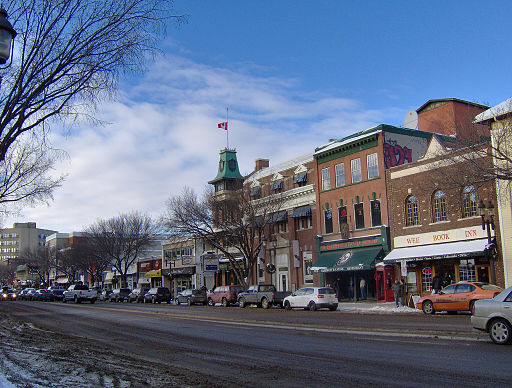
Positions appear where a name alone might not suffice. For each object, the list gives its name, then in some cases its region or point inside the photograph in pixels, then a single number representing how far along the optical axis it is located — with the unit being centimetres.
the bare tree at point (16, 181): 2886
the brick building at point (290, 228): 4525
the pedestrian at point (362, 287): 3722
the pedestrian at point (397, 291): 3057
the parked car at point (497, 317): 1254
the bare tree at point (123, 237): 6719
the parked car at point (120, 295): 5941
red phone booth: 3609
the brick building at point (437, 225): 2962
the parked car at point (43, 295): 6318
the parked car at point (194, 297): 4594
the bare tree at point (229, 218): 4525
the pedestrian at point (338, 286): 4062
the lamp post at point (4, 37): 761
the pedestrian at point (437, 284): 2981
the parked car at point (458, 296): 2334
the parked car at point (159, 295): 5328
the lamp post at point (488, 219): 2695
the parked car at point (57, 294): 6212
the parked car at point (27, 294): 7038
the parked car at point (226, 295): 4128
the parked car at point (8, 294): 7350
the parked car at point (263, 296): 3656
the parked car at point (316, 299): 3175
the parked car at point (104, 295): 6373
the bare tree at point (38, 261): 10231
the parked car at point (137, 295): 5635
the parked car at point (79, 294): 5391
